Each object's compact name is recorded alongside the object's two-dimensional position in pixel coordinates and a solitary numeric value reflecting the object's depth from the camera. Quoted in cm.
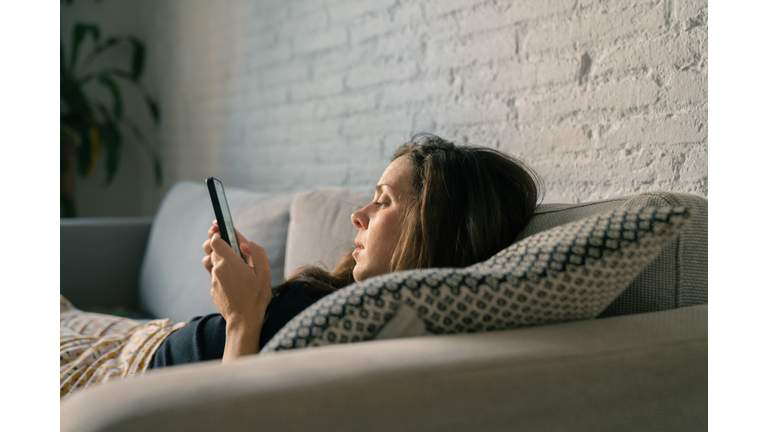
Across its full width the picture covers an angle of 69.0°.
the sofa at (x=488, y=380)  45
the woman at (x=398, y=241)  94
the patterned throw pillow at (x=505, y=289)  61
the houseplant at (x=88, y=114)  319
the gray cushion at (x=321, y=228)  138
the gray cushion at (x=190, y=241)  159
